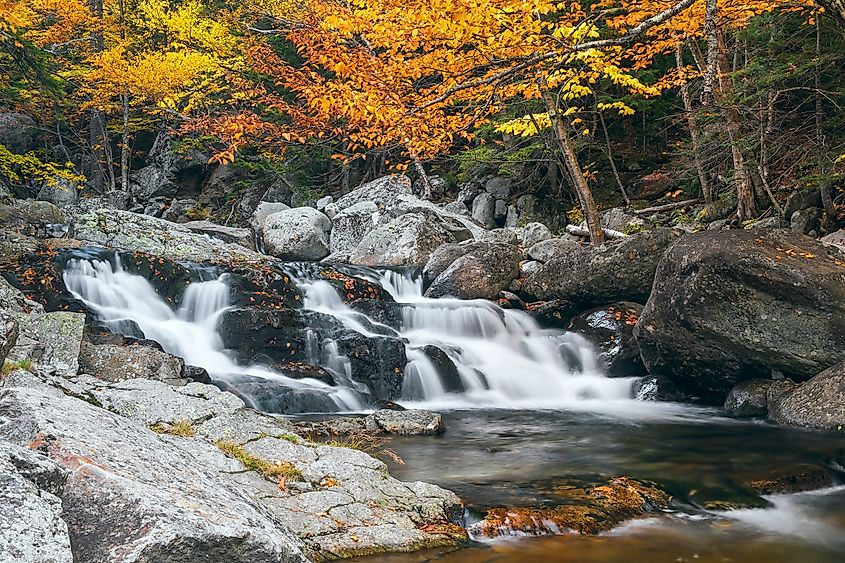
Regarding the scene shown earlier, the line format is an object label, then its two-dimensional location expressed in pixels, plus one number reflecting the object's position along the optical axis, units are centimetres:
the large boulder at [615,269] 1141
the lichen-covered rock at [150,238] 1566
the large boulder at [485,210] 1997
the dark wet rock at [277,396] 836
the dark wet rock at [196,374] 802
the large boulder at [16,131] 2300
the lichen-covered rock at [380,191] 2026
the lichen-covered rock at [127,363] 695
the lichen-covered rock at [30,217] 1506
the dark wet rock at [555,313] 1241
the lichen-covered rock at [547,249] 1451
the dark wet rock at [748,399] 820
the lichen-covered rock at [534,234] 1664
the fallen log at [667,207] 1602
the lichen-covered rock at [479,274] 1345
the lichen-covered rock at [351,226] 1856
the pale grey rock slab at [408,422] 711
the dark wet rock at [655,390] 965
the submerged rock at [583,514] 418
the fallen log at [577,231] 1597
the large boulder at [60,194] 2230
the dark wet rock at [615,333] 1068
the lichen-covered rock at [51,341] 636
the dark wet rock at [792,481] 534
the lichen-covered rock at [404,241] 1631
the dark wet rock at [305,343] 996
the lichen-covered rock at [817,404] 688
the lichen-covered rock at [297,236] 1834
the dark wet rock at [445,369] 1022
